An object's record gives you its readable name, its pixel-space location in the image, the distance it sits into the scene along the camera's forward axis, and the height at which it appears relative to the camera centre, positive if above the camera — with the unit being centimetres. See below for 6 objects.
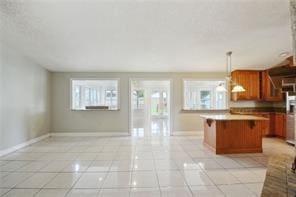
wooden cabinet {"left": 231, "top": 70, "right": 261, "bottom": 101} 449 +59
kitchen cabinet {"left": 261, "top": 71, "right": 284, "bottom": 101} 430 +29
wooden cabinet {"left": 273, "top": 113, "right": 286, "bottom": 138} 412 -76
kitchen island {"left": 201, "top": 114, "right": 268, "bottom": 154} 307 -81
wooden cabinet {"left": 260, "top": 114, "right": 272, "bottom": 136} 435 -89
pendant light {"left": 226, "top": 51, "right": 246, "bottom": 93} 307 +104
